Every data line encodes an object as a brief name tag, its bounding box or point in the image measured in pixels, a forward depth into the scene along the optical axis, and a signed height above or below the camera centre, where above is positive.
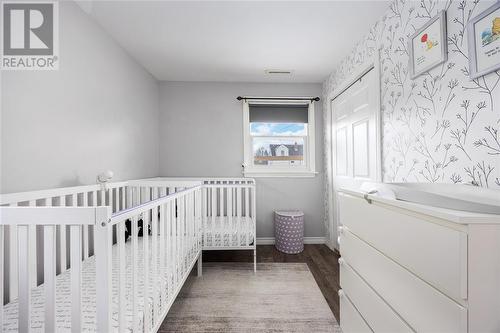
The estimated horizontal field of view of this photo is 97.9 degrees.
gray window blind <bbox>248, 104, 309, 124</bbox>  3.18 +0.77
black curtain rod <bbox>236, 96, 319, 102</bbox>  3.09 +0.98
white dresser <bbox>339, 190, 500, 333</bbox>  0.60 -0.35
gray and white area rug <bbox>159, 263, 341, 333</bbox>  1.48 -1.07
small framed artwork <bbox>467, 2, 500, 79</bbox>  0.94 +0.55
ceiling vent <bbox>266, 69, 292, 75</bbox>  2.72 +1.20
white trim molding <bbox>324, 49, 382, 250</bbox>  2.15 +0.27
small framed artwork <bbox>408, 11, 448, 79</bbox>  1.18 +0.70
